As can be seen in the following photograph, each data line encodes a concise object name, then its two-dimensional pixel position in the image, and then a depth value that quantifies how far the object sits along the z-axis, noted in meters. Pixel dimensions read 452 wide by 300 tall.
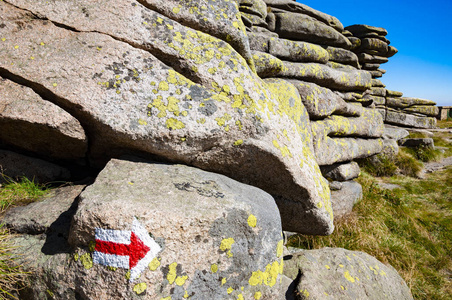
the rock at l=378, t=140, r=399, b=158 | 14.27
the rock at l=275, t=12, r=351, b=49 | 10.15
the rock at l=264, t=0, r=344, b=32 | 10.73
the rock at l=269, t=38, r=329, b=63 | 8.57
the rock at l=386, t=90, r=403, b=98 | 22.80
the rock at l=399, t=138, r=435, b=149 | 17.10
